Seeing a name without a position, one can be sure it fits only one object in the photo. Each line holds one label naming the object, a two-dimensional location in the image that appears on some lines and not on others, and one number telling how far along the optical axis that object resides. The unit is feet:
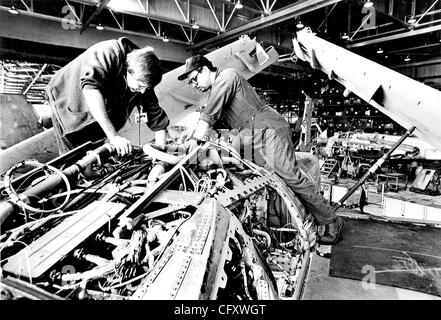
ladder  35.37
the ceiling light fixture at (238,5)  24.35
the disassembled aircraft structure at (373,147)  31.50
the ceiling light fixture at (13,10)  21.66
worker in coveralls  10.53
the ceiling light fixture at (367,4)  22.80
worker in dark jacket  7.57
